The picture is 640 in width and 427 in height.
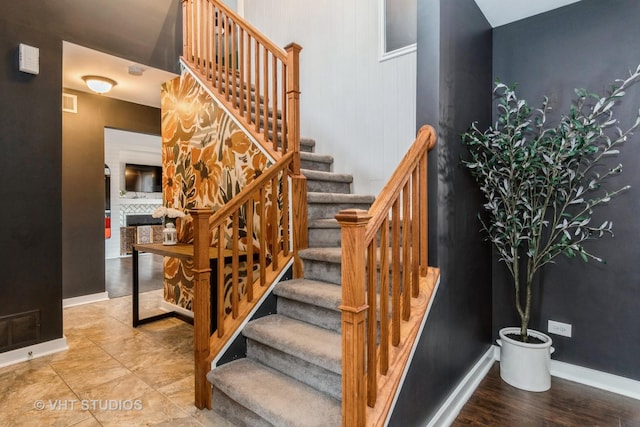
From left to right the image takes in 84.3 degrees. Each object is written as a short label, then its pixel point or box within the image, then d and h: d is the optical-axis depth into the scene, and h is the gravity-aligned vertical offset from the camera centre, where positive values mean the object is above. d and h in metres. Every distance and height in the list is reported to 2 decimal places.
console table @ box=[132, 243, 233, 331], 2.79 -0.40
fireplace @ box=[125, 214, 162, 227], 8.67 -0.17
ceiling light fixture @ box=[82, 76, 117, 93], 3.86 +1.43
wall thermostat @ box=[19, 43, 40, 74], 2.82 +1.25
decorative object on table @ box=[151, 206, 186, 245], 3.63 -0.08
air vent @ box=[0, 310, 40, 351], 2.76 -0.93
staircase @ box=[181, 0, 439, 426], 1.46 -0.44
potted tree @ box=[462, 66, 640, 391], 2.28 +0.21
